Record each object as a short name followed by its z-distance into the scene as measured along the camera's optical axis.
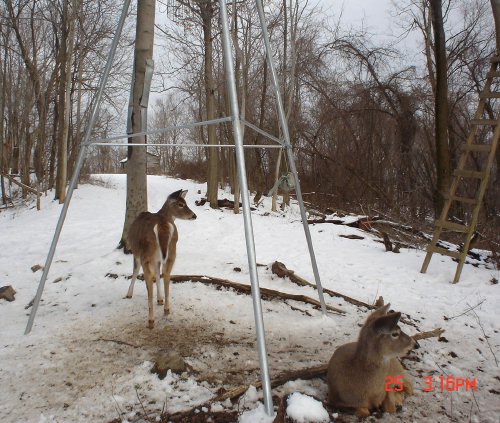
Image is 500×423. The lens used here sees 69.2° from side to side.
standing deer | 3.62
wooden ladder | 5.15
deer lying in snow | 2.18
